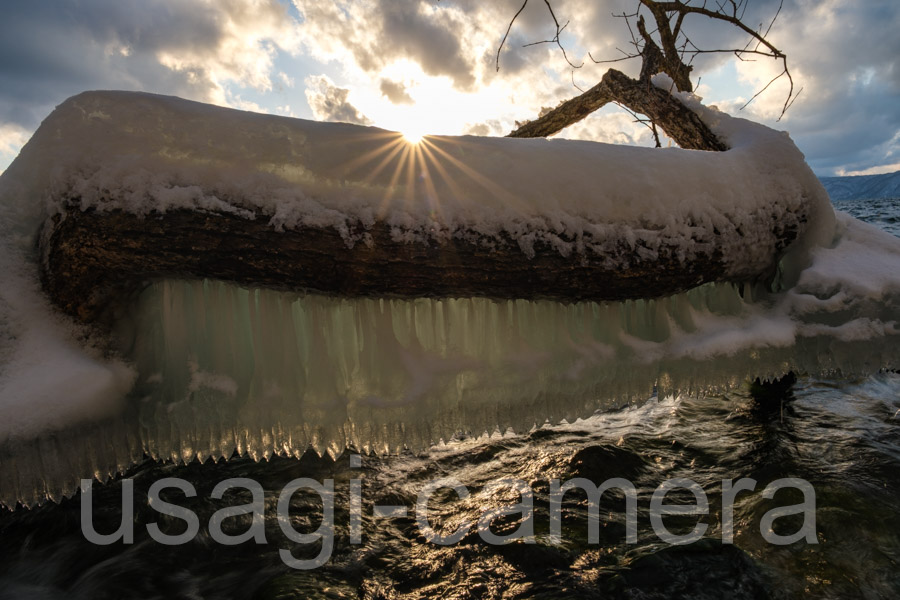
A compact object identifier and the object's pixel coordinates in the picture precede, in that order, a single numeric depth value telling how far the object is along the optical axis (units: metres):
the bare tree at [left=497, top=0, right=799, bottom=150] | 3.62
